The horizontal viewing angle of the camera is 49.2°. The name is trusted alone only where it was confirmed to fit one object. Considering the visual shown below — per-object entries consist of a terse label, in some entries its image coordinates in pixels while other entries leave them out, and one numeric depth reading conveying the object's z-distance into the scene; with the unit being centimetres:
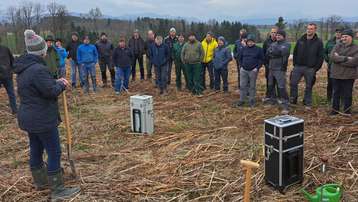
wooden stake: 333
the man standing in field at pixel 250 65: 830
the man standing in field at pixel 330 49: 793
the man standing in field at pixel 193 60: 993
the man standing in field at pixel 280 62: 786
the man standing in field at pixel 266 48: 833
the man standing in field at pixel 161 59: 1031
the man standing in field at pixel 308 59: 759
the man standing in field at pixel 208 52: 1013
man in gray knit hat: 399
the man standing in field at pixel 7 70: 789
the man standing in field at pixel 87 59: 1060
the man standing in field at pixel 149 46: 1134
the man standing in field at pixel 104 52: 1156
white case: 680
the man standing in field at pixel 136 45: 1205
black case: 415
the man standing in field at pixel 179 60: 1066
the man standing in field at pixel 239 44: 923
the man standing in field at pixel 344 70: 685
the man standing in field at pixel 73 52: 1138
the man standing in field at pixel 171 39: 1094
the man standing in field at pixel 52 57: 930
